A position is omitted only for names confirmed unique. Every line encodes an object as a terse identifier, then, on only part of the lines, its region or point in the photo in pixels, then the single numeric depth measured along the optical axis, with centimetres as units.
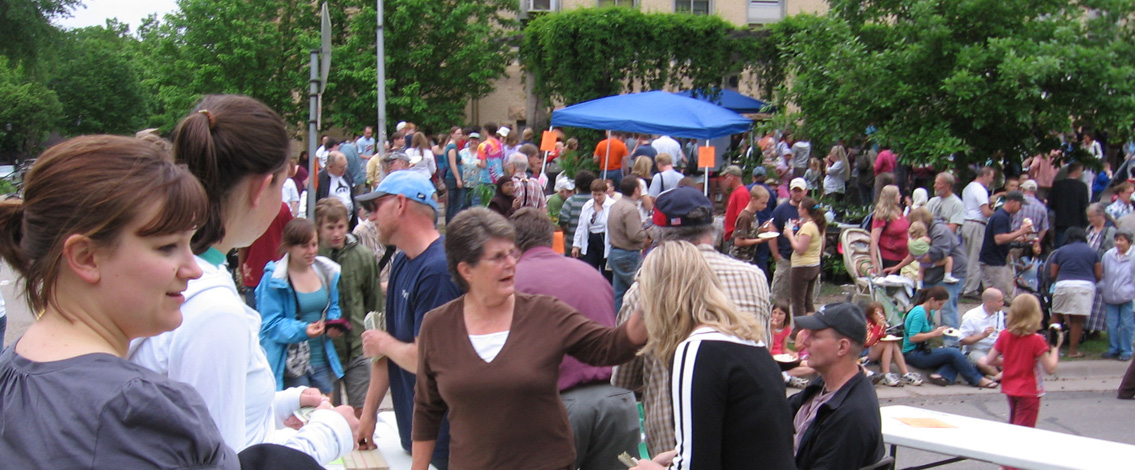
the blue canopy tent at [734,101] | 2170
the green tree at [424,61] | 2820
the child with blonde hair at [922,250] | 1039
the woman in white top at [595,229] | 1150
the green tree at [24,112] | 4806
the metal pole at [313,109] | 939
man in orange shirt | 1605
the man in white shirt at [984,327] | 918
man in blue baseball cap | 393
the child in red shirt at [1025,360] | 655
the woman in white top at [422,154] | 1445
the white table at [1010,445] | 425
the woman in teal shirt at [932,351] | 920
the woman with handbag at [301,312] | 534
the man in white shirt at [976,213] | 1252
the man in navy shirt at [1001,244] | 1155
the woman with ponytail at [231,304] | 181
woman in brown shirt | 327
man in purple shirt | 380
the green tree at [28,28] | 2929
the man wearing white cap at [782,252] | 1096
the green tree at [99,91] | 5621
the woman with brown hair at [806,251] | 1040
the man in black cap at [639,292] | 357
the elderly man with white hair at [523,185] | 1187
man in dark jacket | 365
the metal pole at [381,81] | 1679
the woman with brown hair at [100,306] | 129
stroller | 1012
